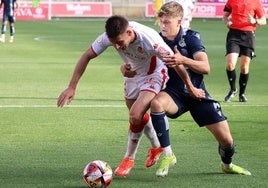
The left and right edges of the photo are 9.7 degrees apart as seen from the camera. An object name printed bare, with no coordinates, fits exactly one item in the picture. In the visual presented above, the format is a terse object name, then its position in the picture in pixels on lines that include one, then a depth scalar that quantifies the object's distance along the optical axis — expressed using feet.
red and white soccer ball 50.73
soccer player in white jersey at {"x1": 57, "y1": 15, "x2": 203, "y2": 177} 51.14
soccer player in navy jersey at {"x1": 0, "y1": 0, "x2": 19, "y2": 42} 196.94
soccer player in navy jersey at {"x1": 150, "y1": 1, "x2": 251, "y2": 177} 53.58
